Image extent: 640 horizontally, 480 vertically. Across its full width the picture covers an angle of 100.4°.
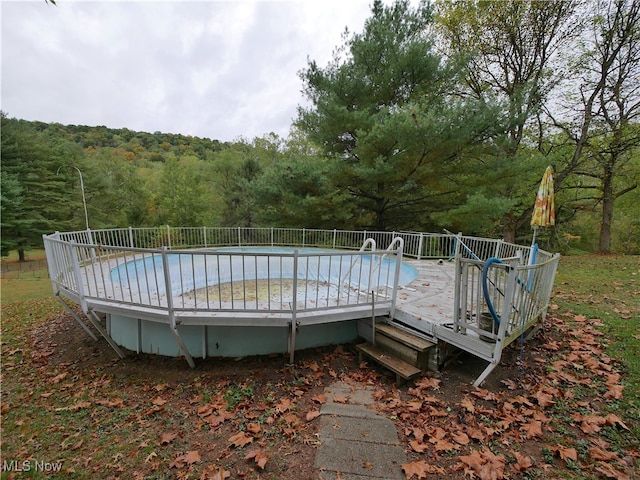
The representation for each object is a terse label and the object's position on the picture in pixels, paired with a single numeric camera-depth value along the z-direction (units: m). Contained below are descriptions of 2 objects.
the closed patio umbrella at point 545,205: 4.14
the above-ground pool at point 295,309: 2.91
